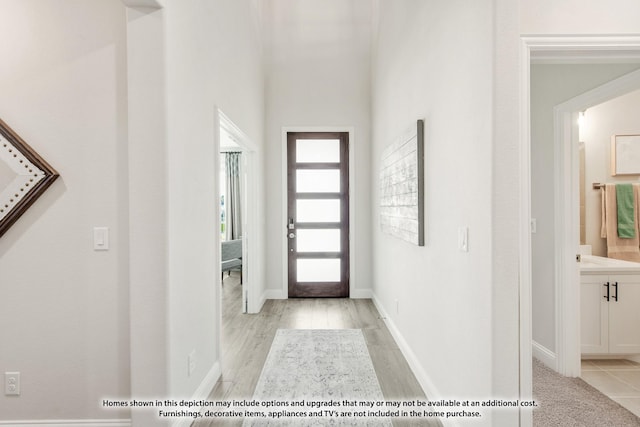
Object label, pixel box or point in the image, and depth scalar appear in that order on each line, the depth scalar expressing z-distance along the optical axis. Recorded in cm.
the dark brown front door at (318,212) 533
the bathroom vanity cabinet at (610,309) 298
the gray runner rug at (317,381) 226
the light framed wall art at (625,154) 341
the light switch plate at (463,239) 187
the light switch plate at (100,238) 204
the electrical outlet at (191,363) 222
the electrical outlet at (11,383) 204
